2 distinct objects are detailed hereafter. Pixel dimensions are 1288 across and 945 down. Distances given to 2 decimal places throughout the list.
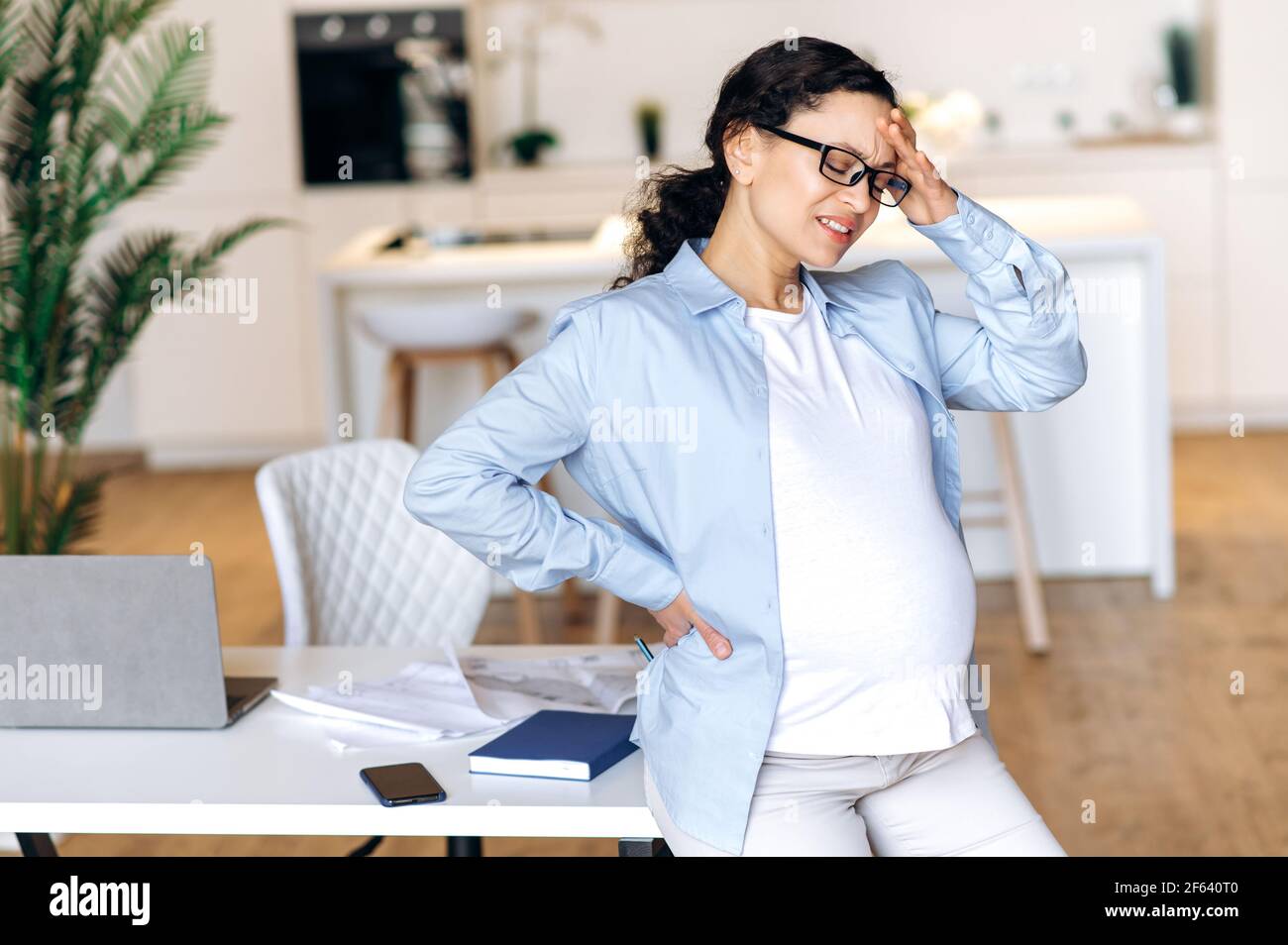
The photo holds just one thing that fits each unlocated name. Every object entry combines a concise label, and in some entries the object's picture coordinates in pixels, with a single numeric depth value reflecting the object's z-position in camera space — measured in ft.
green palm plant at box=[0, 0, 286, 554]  12.46
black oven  21.66
